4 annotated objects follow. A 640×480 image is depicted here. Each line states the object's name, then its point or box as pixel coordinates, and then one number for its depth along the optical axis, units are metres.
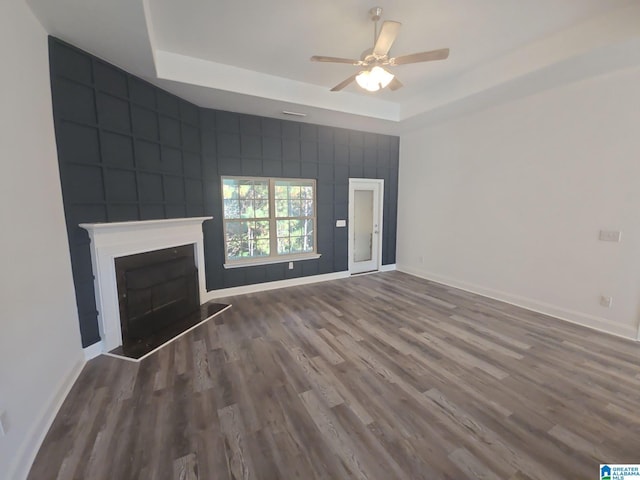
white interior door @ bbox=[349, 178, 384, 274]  5.52
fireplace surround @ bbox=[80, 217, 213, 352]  2.65
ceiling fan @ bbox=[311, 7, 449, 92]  2.29
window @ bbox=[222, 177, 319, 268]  4.44
